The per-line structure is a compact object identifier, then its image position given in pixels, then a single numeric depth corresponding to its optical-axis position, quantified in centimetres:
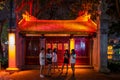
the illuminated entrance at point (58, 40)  1195
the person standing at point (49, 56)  932
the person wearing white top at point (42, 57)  889
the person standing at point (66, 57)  971
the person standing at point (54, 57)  994
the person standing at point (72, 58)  926
